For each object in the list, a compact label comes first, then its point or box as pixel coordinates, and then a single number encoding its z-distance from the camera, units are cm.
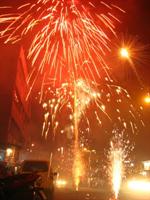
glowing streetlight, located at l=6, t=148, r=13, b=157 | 2611
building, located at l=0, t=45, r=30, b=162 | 2572
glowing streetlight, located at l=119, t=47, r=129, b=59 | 914
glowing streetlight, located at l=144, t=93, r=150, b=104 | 1179
